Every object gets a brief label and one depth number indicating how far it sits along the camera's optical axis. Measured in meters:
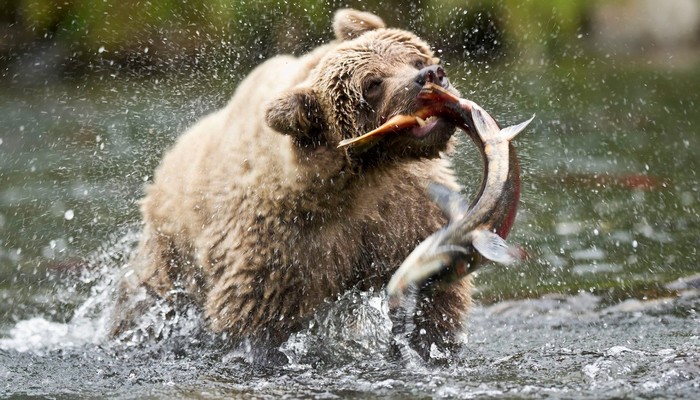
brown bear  10.41
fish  8.73
